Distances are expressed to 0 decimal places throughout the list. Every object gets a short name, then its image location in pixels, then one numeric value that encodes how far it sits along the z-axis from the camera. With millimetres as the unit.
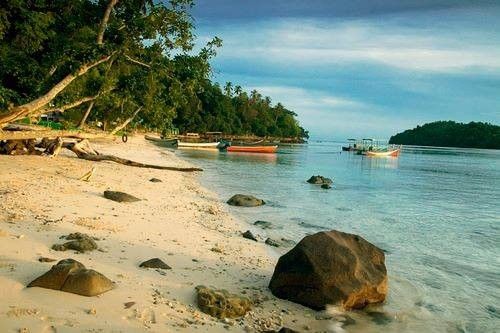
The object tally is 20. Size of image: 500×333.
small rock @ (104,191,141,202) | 12945
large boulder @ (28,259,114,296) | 5410
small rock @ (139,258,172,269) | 7132
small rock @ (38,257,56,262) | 6375
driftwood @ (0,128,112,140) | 15478
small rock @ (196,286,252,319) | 5820
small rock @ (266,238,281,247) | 10934
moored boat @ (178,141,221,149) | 69506
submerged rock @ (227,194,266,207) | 17172
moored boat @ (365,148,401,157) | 81000
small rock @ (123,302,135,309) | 5393
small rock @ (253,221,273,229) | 13420
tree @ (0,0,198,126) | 15414
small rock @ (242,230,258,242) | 11202
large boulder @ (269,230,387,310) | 6855
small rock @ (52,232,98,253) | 7129
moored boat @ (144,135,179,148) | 75125
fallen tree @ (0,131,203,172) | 20266
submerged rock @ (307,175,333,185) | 28953
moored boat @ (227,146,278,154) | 69019
